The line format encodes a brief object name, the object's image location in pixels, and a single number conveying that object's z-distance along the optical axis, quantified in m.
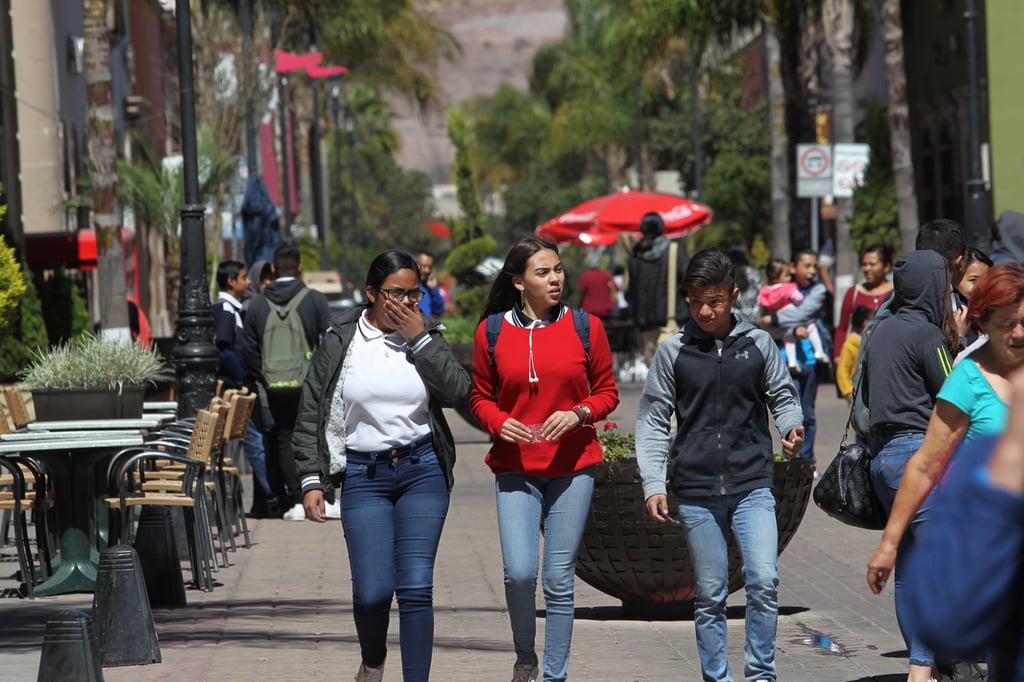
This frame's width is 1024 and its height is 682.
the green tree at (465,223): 54.19
